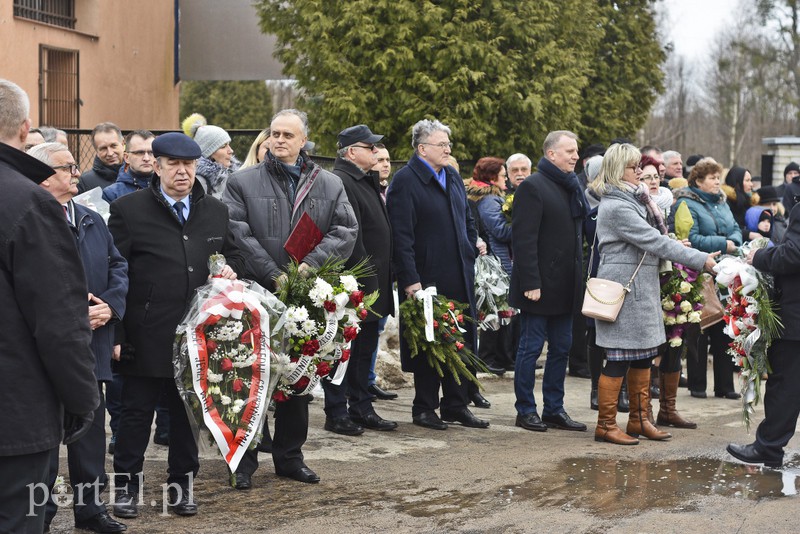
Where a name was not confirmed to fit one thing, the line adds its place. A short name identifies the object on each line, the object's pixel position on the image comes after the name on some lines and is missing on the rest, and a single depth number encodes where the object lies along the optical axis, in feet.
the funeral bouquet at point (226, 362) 19.57
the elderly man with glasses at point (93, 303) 18.58
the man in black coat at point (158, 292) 19.84
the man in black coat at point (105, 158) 28.12
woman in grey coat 26.27
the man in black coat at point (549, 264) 28.35
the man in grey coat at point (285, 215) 22.52
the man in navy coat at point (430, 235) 28.32
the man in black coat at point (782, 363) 23.25
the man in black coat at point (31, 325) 12.87
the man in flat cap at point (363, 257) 27.17
